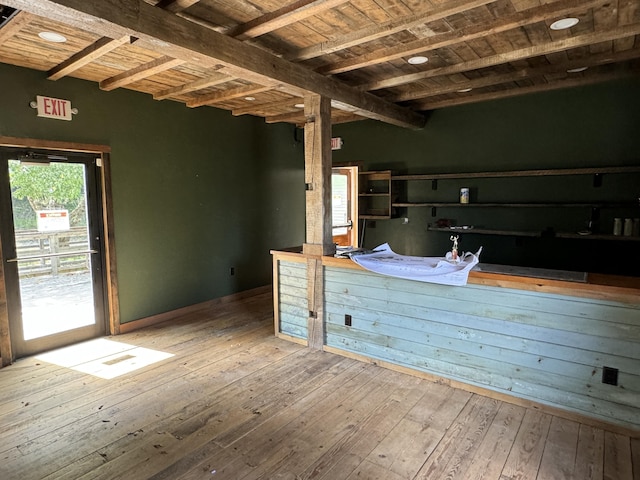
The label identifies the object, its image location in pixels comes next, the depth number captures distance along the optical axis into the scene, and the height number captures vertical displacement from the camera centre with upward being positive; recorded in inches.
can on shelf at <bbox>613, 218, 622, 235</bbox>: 155.5 -11.3
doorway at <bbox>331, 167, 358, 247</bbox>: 257.0 -2.2
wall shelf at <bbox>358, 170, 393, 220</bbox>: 224.8 +3.4
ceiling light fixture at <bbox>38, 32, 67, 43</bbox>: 109.0 +48.8
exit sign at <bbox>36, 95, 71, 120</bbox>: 140.5 +36.6
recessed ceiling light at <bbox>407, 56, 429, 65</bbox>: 130.3 +48.5
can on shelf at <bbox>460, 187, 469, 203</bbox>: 192.9 +2.7
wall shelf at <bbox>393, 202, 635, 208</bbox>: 158.1 -2.2
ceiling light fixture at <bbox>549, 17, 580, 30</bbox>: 102.1 +47.8
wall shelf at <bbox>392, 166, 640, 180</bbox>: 153.9 +12.3
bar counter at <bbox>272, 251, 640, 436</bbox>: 94.7 -39.2
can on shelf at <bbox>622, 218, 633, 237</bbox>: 151.4 -11.3
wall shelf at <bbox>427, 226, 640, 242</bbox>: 154.0 -15.3
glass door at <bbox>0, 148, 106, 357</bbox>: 138.6 -16.4
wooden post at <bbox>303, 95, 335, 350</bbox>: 143.9 -0.3
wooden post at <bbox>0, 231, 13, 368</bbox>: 135.8 -44.4
